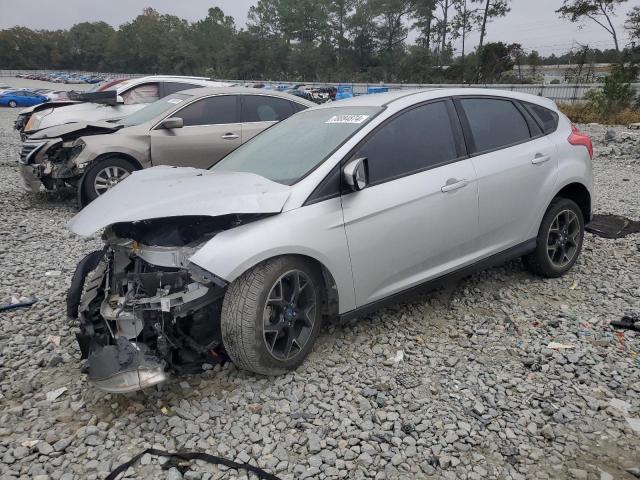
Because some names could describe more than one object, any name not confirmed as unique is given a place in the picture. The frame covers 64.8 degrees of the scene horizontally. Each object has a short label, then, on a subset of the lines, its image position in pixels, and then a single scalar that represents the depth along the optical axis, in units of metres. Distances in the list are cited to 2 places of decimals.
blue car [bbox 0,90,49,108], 34.81
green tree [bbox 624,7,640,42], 33.34
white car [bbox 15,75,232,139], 10.34
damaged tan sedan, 7.23
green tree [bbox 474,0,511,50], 52.12
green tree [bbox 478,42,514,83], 42.19
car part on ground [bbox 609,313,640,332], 3.77
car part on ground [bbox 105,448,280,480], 2.48
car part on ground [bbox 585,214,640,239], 5.96
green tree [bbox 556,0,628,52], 34.22
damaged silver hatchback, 2.95
